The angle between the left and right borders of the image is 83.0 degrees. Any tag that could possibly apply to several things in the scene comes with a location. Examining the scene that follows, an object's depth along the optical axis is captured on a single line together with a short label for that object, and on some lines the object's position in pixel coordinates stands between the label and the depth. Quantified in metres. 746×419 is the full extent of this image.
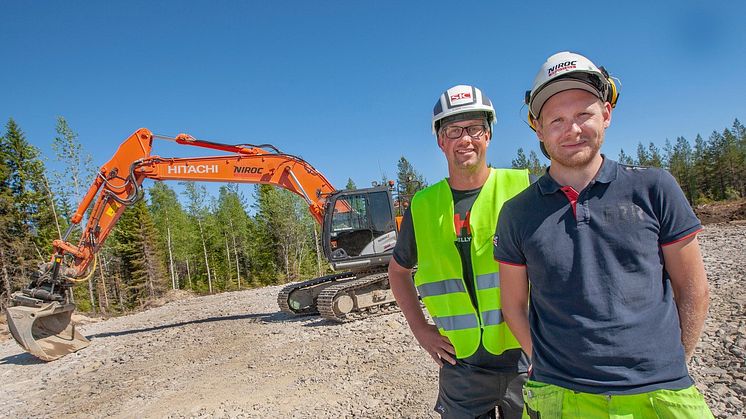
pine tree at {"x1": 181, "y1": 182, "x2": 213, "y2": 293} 39.69
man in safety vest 2.12
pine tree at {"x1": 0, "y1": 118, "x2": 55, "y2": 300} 23.34
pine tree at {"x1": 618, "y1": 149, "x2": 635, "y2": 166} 75.15
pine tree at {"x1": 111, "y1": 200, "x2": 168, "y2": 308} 34.72
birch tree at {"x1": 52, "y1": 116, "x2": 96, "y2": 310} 24.06
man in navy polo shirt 1.44
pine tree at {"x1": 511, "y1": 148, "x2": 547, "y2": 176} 69.29
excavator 9.05
